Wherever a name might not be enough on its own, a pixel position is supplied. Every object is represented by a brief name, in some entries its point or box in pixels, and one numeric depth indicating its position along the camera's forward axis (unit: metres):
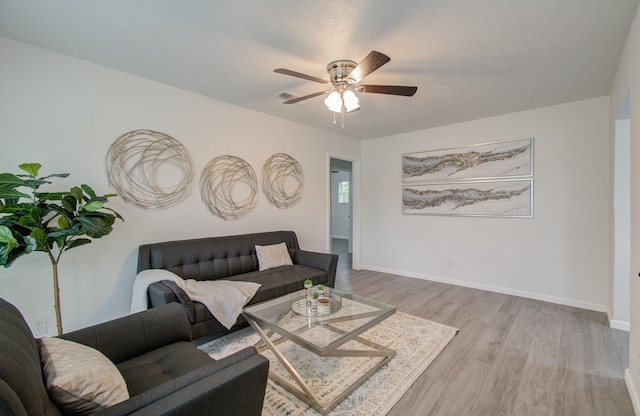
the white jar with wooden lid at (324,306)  2.25
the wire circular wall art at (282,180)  4.00
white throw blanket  2.45
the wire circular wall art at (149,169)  2.74
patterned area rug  1.83
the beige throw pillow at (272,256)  3.47
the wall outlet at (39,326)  2.31
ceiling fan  2.27
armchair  0.85
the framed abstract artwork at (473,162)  3.83
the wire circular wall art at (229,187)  3.38
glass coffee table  1.83
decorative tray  2.24
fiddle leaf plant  1.86
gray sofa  2.41
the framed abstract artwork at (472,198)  3.85
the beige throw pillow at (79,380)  1.03
